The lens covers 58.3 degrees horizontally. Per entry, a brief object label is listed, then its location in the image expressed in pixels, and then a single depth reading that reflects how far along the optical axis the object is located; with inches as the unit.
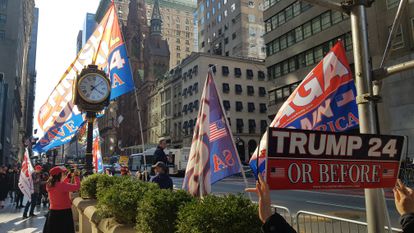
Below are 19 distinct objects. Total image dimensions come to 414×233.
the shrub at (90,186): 396.8
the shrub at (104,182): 335.8
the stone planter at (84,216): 341.4
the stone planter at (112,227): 228.4
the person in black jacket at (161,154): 365.2
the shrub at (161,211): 192.4
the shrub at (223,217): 145.1
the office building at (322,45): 1054.0
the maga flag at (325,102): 190.1
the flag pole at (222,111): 233.1
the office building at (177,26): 5433.1
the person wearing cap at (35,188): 550.6
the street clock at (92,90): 443.8
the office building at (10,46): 2473.3
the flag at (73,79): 424.2
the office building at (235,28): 2876.5
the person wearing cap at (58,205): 276.1
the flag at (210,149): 221.8
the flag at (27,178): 524.6
